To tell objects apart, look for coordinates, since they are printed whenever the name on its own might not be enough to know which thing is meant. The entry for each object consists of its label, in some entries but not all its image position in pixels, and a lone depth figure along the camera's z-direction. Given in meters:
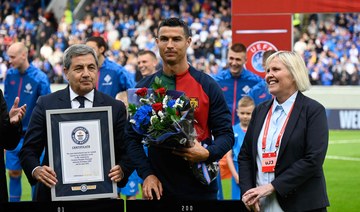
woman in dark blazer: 5.21
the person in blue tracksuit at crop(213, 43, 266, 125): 10.38
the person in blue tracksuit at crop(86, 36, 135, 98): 10.49
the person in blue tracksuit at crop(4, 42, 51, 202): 11.20
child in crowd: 8.80
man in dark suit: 5.41
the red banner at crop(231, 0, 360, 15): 10.42
